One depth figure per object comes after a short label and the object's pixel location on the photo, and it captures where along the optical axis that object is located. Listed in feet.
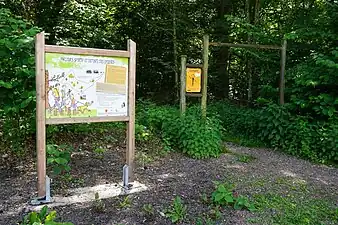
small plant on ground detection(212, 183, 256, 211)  11.78
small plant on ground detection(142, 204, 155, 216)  10.87
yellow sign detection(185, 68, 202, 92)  19.54
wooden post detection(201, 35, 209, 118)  19.71
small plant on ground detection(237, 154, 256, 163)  18.42
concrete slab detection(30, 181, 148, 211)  11.84
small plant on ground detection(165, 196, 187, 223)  10.69
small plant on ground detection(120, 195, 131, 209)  11.56
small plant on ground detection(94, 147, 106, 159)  17.47
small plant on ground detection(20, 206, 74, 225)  7.51
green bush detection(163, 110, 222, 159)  18.48
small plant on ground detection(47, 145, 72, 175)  12.10
